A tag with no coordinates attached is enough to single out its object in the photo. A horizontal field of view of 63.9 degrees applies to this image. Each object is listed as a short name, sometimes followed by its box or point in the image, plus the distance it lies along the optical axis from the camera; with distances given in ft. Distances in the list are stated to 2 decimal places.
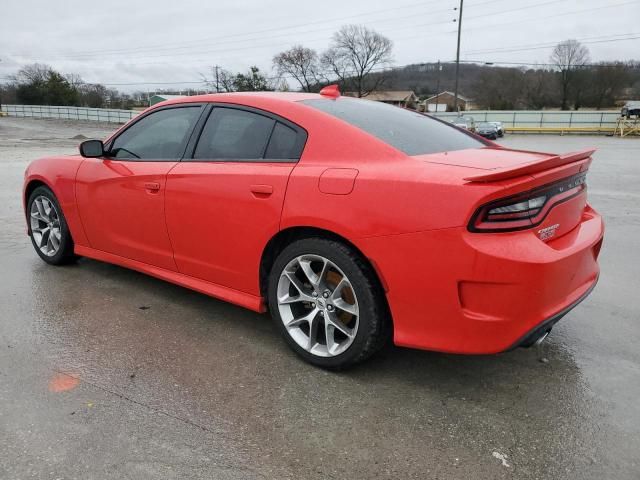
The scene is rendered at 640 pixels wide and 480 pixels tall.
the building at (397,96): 257.96
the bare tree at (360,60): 243.19
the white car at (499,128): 123.87
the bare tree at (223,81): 217.77
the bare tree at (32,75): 236.22
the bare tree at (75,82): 239.83
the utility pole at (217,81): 221.91
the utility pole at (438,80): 196.03
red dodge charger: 7.49
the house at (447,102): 226.38
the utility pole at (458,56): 142.61
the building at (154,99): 202.76
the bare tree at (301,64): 240.32
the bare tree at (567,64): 205.46
